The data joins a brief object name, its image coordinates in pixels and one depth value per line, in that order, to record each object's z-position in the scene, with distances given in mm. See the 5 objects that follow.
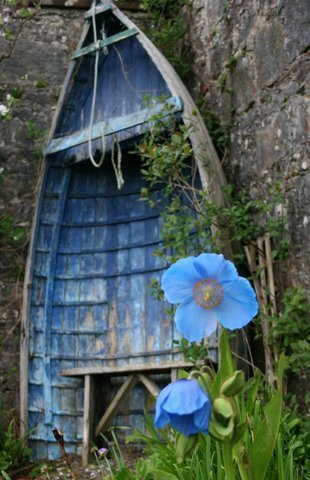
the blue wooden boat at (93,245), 4332
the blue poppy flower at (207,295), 1384
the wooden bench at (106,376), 4062
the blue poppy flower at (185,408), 1150
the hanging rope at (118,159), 4281
